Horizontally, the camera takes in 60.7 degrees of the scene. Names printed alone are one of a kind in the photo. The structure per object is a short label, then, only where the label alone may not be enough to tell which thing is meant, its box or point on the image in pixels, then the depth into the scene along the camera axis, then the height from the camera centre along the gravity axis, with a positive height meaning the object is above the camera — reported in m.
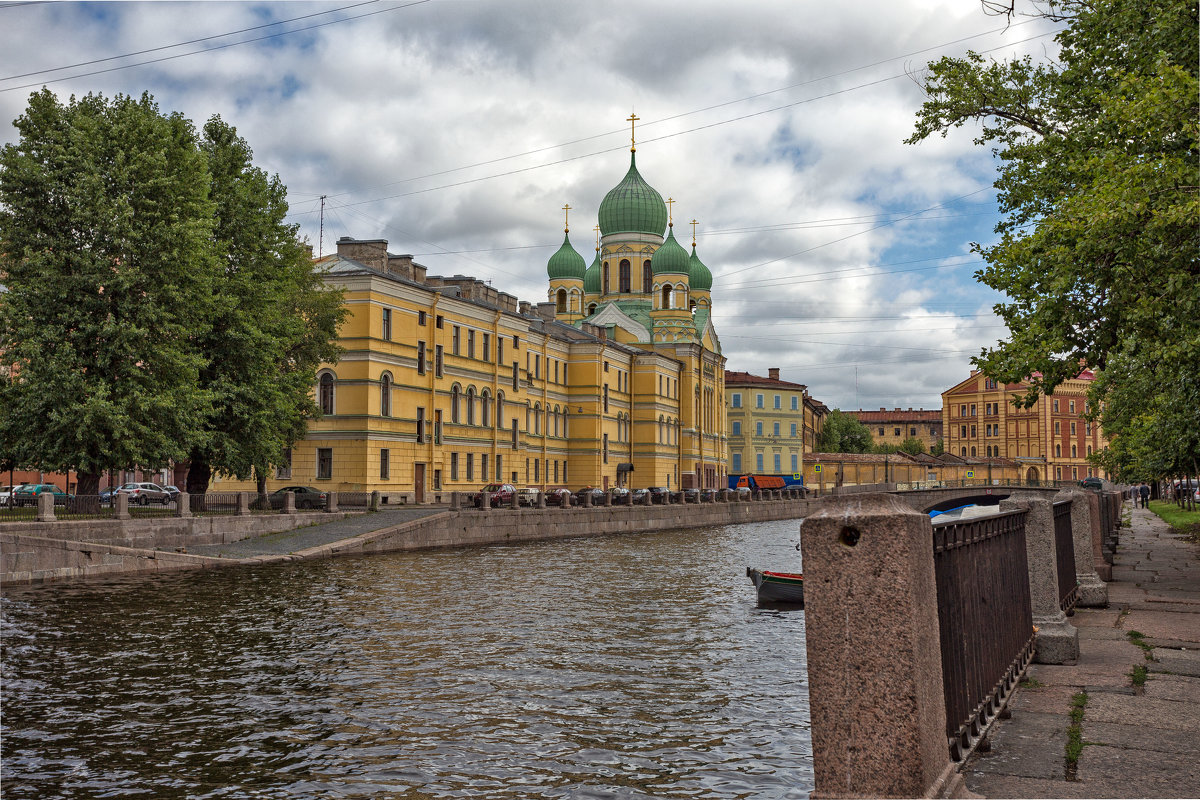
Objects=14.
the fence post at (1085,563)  13.01 -1.03
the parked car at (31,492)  33.97 +0.21
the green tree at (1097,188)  11.75 +3.86
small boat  20.55 -2.08
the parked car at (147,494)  44.50 +0.04
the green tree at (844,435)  127.94 +6.42
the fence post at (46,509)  25.24 -0.31
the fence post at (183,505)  29.59 -0.32
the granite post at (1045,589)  9.01 -0.94
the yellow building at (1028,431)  124.50 +6.63
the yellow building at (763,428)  102.06 +5.89
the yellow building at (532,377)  46.00 +6.56
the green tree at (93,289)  28.09 +5.83
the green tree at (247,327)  34.03 +5.78
